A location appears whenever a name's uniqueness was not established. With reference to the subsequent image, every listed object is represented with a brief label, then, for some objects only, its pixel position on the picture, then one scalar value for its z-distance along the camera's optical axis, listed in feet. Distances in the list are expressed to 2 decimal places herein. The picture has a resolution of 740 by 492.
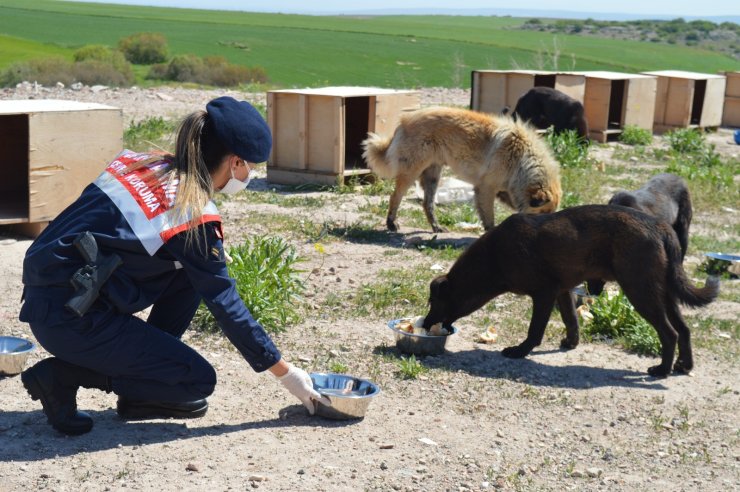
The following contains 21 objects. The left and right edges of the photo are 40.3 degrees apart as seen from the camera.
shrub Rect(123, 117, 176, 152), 45.37
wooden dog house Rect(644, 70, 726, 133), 67.62
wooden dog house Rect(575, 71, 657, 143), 60.23
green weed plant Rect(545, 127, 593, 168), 46.96
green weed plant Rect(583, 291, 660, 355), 22.90
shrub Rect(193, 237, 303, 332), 22.49
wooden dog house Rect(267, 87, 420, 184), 40.55
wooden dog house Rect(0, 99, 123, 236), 28.53
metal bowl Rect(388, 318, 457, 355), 21.56
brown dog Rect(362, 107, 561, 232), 33.53
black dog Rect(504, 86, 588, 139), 52.06
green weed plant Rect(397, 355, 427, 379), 20.04
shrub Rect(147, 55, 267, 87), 101.96
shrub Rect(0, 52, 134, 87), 84.33
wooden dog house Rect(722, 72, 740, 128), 76.89
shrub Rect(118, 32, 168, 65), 126.11
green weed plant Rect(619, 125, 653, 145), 60.03
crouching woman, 15.05
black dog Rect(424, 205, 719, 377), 21.09
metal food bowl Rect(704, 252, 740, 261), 30.27
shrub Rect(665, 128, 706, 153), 56.67
